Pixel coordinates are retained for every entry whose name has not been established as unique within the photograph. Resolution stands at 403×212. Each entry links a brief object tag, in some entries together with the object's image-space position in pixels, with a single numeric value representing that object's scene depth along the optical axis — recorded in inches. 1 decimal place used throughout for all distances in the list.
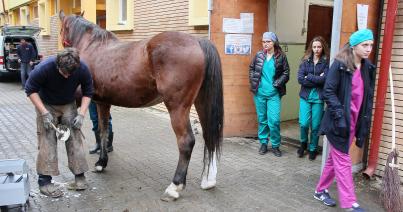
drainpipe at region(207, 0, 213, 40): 238.5
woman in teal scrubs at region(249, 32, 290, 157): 221.3
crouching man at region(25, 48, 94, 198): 148.6
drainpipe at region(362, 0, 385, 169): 181.0
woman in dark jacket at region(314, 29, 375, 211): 140.1
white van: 543.5
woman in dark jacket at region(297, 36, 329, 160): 204.2
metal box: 127.8
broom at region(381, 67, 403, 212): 145.3
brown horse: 159.9
